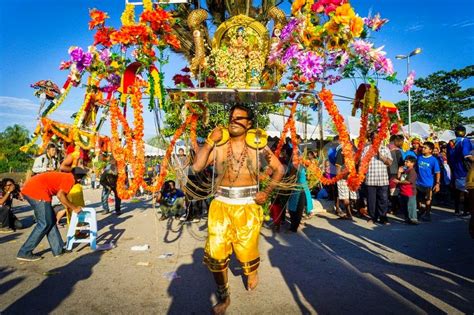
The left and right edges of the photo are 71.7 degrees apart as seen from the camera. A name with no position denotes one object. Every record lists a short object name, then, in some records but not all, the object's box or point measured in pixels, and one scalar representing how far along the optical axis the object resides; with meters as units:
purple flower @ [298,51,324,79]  3.64
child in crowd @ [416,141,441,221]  7.94
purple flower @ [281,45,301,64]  3.81
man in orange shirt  5.13
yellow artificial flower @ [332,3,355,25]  3.29
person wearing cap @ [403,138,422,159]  9.25
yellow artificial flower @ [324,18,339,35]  3.38
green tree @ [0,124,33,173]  29.89
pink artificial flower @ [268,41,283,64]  4.41
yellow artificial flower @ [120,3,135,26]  3.67
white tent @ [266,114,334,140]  11.95
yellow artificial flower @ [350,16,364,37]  3.33
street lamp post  17.05
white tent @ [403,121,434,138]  16.99
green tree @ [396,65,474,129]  35.28
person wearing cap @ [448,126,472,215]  7.44
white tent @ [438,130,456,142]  17.97
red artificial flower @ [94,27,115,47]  3.66
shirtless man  3.44
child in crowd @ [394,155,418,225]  7.49
